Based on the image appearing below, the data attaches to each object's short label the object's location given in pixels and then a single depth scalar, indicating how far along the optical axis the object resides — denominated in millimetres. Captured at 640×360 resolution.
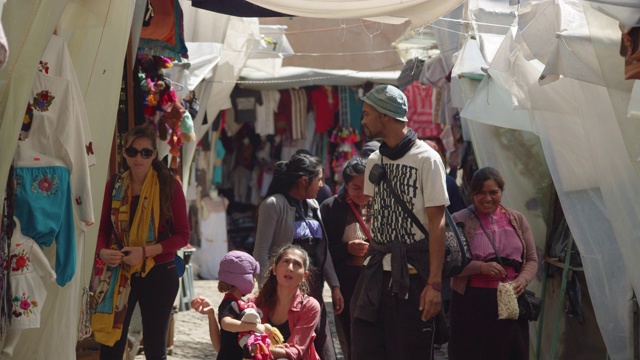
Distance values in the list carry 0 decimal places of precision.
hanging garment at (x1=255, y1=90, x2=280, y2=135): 16078
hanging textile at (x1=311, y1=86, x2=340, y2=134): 16250
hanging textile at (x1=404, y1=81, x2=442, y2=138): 14680
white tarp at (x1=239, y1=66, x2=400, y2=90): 15477
